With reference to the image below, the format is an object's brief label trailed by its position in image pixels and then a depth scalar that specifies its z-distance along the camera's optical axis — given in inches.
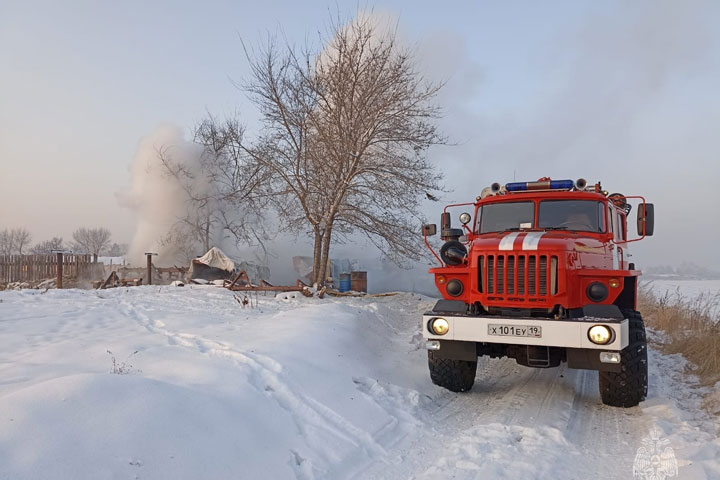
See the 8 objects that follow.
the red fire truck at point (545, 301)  197.9
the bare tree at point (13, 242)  2293.4
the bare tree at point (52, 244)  2393.6
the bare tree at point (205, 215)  1041.5
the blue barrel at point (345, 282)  759.1
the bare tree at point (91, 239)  2659.9
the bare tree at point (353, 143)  505.4
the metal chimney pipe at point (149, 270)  715.6
